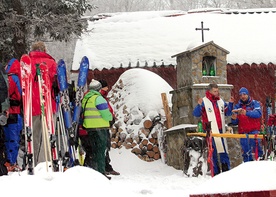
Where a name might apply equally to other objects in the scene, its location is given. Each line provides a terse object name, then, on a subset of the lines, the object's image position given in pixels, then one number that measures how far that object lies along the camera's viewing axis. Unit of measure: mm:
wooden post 14586
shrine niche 13492
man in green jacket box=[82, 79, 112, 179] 9938
